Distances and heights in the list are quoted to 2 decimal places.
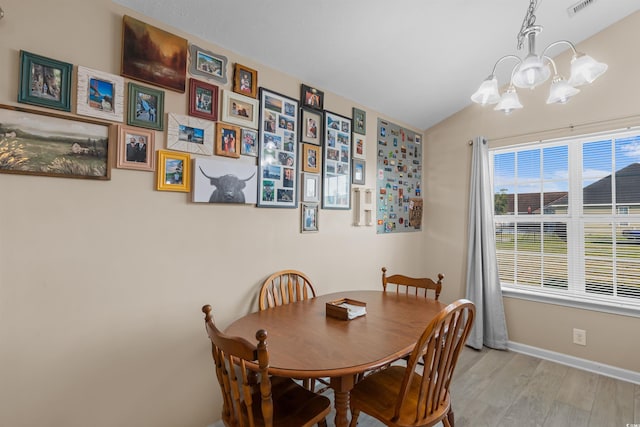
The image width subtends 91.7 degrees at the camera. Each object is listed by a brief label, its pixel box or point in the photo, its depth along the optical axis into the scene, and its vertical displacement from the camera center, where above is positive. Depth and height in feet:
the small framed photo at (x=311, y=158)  7.70 +1.54
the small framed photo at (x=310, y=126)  7.64 +2.34
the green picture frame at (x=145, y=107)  5.12 +1.86
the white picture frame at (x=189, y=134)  5.57 +1.54
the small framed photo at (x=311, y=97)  7.66 +3.09
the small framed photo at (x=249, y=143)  6.57 +1.62
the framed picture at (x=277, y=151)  6.87 +1.55
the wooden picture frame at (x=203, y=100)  5.84 +2.26
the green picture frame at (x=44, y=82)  4.23 +1.88
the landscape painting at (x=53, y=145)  4.12 +1.01
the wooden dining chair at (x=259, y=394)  3.40 -2.51
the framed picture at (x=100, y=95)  4.66 +1.88
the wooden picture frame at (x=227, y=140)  6.16 +1.57
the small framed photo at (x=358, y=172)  9.12 +1.43
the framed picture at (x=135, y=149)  4.99 +1.12
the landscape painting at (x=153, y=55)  5.08 +2.79
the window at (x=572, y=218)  8.47 +0.13
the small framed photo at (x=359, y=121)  9.13 +2.95
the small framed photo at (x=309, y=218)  7.70 +0.02
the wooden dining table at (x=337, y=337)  3.92 -1.81
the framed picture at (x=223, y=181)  5.86 +0.73
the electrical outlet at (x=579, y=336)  8.75 -3.23
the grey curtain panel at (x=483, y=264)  9.95 -1.41
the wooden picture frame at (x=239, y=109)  6.26 +2.26
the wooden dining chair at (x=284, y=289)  6.69 -1.60
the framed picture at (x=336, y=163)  8.27 +1.56
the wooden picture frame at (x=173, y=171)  5.43 +0.82
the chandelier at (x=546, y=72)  4.75 +2.37
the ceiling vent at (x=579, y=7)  7.20 +5.11
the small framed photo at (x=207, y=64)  5.87 +2.99
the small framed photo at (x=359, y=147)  9.13 +2.19
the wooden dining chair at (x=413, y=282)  7.09 -1.52
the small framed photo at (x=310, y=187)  7.72 +0.80
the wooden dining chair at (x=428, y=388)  4.10 -2.46
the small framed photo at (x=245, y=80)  6.43 +2.91
